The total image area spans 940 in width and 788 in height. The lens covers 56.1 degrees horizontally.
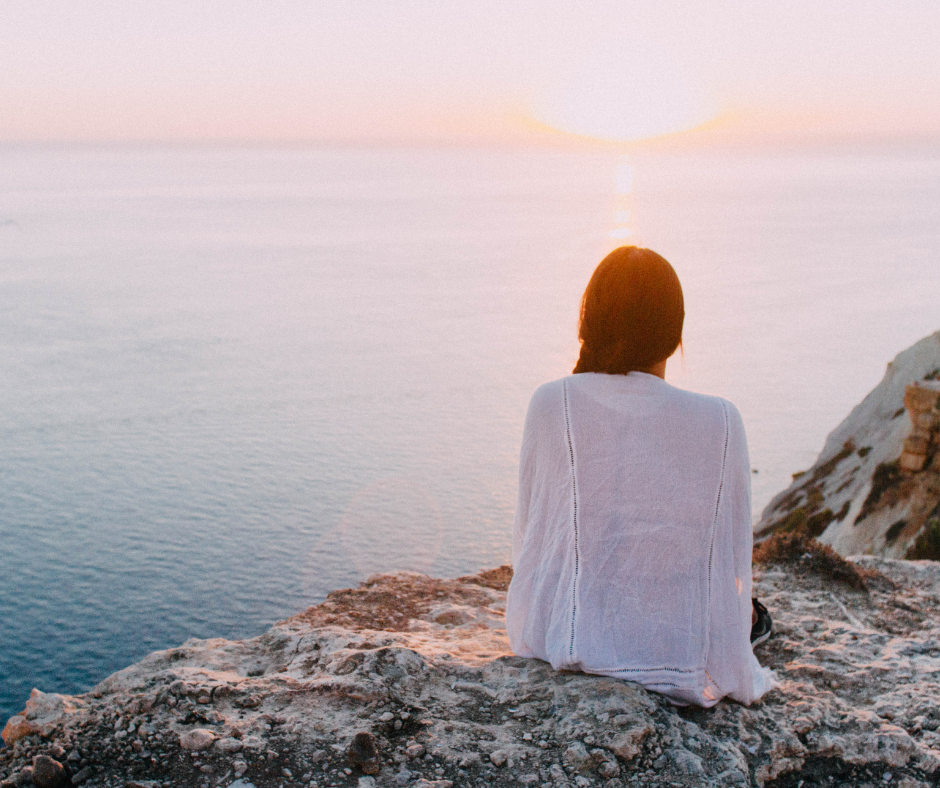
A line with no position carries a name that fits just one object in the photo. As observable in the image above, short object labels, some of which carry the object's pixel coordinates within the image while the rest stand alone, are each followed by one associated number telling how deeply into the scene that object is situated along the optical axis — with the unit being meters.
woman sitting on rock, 4.30
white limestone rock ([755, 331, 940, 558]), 17.22
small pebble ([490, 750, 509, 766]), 4.13
